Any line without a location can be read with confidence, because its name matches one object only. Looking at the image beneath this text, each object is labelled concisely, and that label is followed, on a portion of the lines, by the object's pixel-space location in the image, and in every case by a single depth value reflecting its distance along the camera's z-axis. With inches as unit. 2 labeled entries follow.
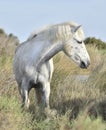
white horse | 528.7
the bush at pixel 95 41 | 2216.0
